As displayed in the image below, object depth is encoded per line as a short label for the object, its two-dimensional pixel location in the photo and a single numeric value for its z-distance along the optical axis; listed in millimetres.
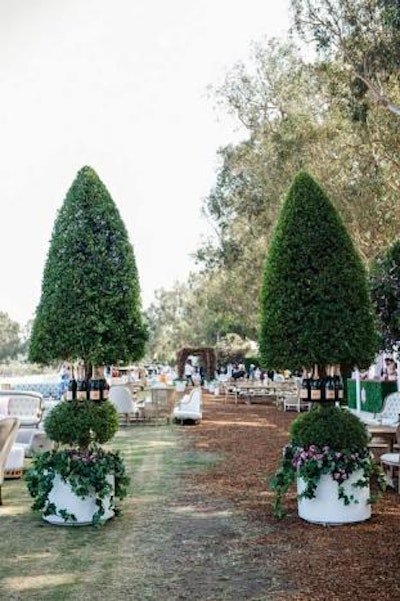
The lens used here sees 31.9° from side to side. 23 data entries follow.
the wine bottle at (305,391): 7434
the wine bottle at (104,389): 7504
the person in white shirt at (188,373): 38762
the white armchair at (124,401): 19141
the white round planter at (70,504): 7109
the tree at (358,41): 15172
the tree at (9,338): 94156
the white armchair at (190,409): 18734
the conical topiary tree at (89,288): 7336
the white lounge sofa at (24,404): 14203
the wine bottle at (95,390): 7449
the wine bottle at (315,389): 7426
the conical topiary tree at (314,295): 7246
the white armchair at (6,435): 8250
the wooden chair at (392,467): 8594
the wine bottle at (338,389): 7438
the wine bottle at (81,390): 7473
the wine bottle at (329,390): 7414
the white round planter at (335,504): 7031
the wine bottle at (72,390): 7496
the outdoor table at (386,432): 9790
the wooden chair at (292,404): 23562
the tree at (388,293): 8127
